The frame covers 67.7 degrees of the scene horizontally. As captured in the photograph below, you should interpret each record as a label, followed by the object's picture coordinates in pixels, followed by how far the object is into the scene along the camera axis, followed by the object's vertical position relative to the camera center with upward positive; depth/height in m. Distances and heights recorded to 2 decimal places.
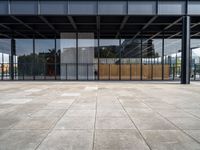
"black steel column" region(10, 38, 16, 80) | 17.59 +1.60
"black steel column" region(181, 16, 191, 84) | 12.88 +1.95
